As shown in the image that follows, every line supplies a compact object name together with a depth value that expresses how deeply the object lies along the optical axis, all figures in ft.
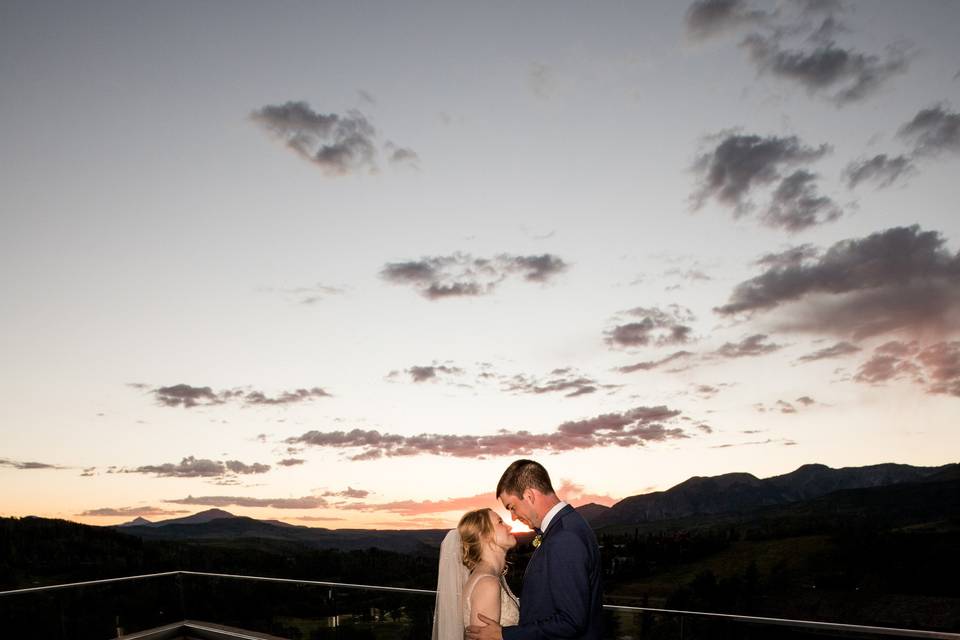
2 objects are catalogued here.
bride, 8.79
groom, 7.25
